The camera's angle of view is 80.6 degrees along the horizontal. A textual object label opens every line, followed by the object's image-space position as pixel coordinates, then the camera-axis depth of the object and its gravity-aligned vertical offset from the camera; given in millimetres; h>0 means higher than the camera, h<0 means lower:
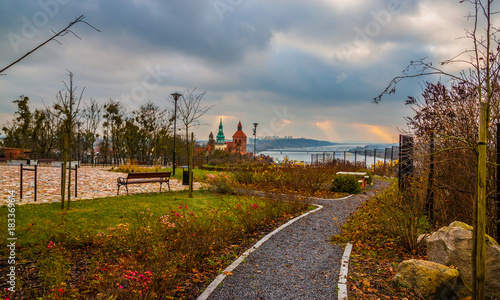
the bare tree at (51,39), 1606 +666
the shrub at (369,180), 15872 -1432
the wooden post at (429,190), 6254 -743
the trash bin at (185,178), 14684 -1407
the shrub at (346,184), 12586 -1348
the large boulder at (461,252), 3537 -1286
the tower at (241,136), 112812 +5911
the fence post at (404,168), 7618 -373
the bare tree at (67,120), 7438 +726
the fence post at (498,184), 4162 -409
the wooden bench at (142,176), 11002 -1010
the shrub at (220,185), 12023 -1427
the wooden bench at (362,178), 14327 -1263
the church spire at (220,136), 113519 +5793
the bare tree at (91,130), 33406 +2137
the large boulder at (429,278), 3711 -1605
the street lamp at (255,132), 33344 +2283
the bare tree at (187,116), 11391 +1372
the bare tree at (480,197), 2465 -354
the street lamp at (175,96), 18955 +3510
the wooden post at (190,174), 10562 -860
